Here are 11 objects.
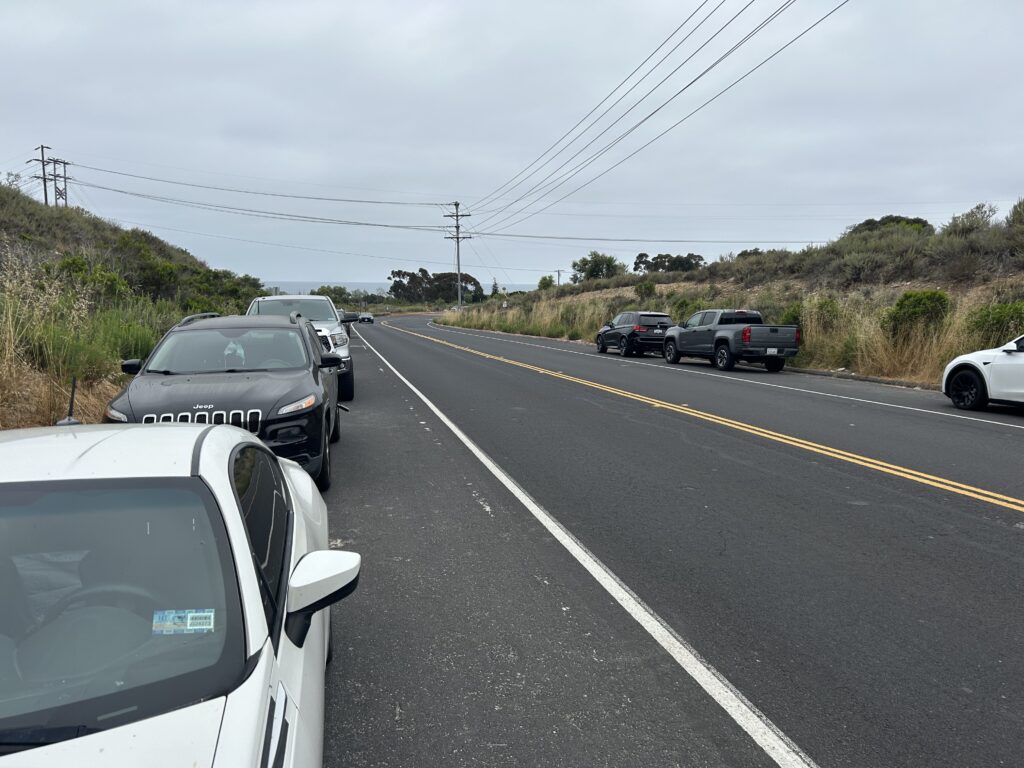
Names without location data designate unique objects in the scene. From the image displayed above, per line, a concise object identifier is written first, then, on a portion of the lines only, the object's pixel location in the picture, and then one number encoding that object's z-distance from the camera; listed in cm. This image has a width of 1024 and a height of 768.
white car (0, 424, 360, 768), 195
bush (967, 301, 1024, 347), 1702
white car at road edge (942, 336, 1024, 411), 1242
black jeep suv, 673
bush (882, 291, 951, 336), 1928
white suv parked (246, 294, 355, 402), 1484
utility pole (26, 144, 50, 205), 6003
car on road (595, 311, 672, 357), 2808
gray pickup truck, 2153
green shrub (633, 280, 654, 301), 4556
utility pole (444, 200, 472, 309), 8996
